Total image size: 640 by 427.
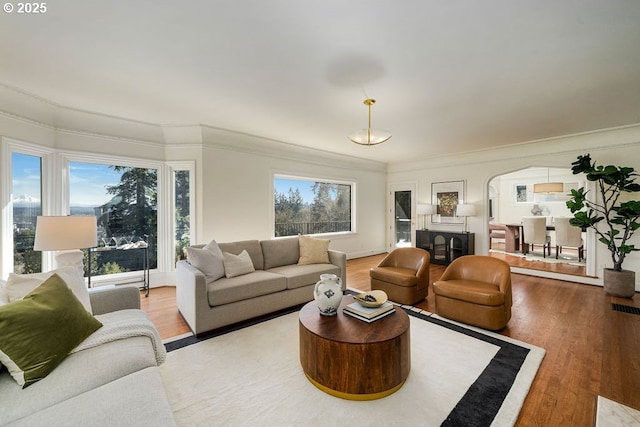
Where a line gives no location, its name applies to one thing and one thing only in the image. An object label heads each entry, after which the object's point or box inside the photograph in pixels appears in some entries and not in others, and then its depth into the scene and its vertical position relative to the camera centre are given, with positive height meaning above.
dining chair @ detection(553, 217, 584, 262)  5.98 -0.55
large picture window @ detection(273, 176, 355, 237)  5.69 +0.14
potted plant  3.95 -0.07
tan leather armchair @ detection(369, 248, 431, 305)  3.57 -0.90
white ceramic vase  2.22 -0.70
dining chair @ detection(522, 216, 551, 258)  6.42 -0.50
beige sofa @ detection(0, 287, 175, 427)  1.08 -0.84
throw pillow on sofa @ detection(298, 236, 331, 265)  4.04 -0.61
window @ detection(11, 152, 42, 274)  3.23 +0.09
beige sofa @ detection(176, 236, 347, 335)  2.78 -0.86
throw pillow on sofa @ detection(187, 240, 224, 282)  3.09 -0.59
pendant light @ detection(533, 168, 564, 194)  7.25 +0.65
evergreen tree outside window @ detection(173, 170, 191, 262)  4.54 +0.01
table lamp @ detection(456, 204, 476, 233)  5.76 +0.03
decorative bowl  2.29 -0.78
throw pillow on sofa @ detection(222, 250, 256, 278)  3.26 -0.66
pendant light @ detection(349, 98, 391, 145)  3.10 +0.92
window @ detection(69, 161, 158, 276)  3.97 +0.09
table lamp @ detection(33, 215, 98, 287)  2.47 -0.21
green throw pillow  1.29 -0.64
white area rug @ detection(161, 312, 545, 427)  1.68 -1.31
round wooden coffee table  1.81 -1.04
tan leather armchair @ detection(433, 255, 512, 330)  2.81 -0.91
